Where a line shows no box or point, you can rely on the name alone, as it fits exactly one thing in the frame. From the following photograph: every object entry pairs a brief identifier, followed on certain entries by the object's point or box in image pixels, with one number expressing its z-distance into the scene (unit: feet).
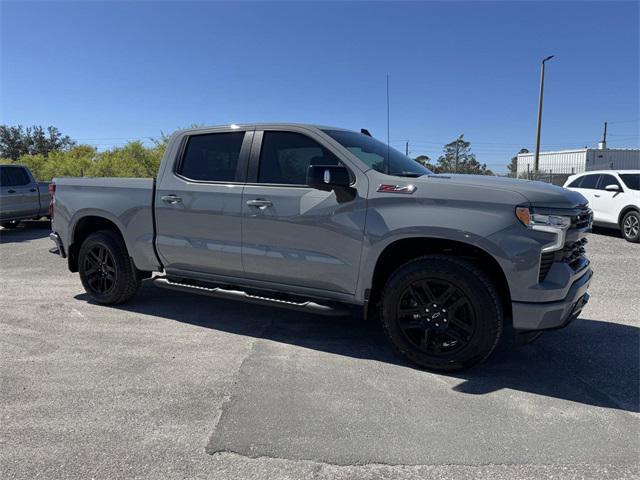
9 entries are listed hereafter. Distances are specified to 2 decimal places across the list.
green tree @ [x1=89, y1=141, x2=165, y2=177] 84.00
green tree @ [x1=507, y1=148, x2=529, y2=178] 136.11
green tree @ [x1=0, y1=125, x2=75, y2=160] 179.01
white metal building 121.29
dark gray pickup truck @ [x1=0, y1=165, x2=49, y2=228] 38.70
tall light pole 81.45
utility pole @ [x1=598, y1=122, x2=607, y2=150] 129.39
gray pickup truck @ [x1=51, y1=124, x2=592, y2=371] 11.25
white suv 36.35
